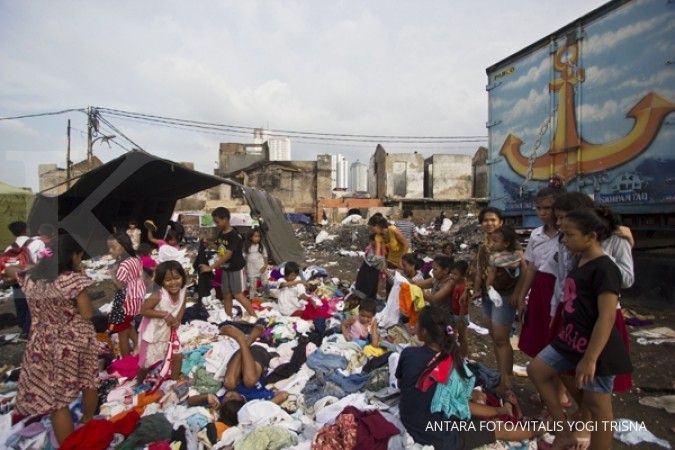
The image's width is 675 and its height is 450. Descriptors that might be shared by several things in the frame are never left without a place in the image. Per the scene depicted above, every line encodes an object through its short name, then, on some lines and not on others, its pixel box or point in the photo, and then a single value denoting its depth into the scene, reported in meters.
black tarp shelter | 8.26
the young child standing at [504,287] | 2.96
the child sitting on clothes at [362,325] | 4.27
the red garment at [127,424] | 2.56
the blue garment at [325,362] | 3.62
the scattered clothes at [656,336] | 4.23
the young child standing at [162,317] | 3.26
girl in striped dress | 3.87
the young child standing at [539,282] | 2.67
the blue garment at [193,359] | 3.69
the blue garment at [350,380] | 3.21
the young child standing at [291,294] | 5.56
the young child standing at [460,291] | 3.84
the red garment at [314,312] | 5.32
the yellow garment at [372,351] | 3.84
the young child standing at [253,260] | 6.35
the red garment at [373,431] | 2.25
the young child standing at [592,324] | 1.91
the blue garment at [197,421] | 2.73
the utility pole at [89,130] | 15.44
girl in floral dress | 2.34
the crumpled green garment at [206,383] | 3.28
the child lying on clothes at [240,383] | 3.02
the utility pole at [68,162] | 16.58
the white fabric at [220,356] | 3.53
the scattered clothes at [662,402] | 2.96
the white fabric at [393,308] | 4.62
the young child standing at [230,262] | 4.98
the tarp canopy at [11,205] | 12.78
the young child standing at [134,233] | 9.45
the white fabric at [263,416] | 2.74
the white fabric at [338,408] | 2.74
